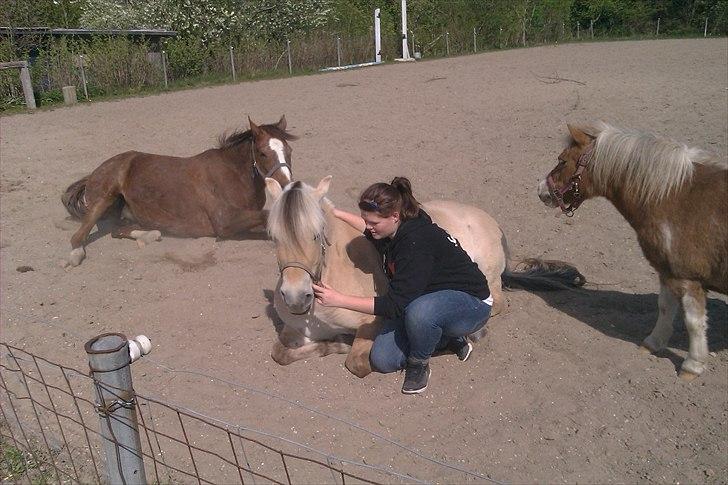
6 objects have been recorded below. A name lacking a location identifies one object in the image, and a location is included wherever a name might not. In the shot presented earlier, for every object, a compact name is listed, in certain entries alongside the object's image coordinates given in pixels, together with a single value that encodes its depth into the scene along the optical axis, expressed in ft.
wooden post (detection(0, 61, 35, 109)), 44.83
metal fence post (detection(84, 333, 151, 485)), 7.16
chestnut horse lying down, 21.81
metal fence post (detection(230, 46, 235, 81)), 60.72
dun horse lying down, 12.10
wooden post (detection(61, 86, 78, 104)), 47.14
